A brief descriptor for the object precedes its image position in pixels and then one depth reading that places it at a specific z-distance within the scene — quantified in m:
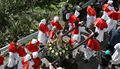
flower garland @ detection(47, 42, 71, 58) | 5.79
